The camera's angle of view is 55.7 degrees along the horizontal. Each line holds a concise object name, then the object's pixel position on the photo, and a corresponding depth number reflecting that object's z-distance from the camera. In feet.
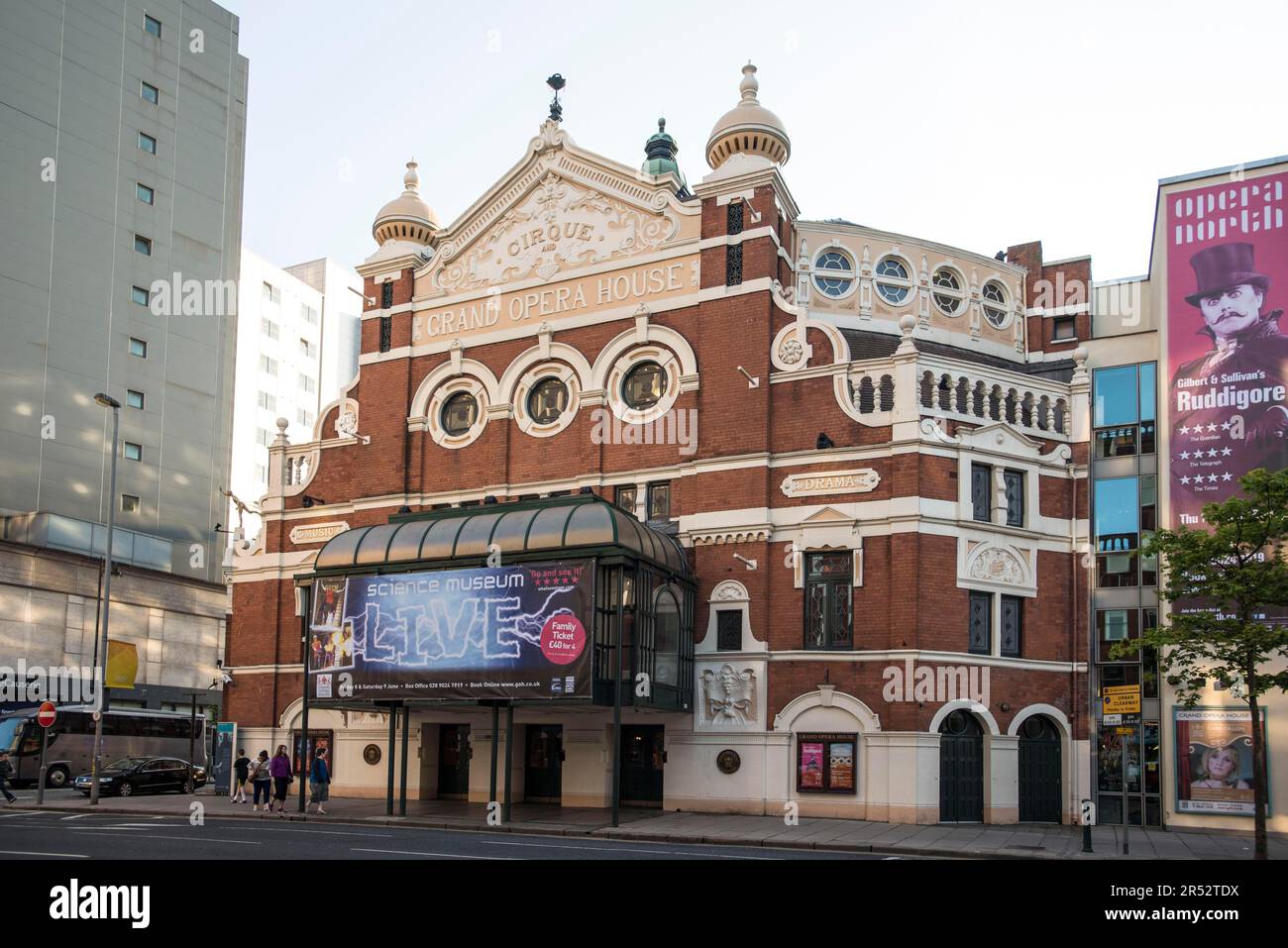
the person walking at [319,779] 99.04
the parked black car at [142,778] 135.85
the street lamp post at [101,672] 113.70
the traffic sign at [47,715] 112.98
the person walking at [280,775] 97.86
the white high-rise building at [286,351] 316.60
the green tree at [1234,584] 75.25
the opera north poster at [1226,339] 100.99
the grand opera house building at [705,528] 96.07
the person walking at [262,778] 102.12
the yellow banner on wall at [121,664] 121.70
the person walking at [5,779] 112.64
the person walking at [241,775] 116.26
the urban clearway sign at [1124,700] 74.49
